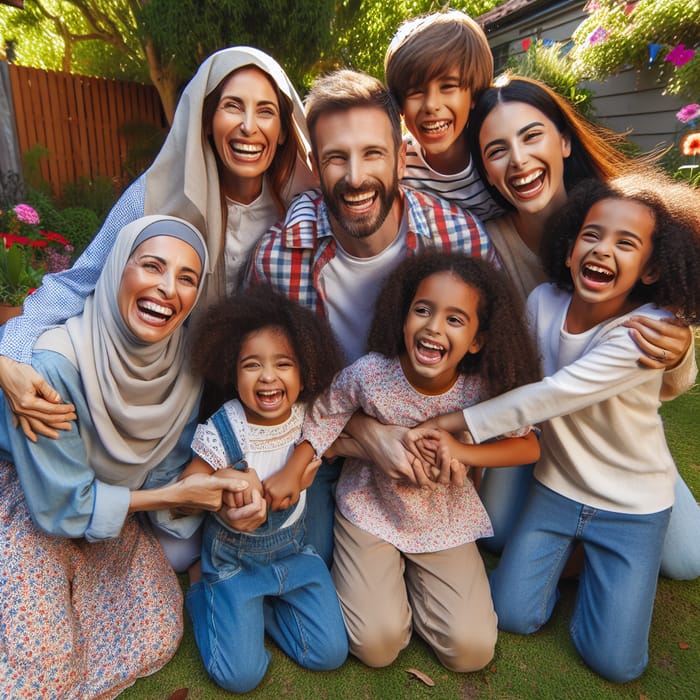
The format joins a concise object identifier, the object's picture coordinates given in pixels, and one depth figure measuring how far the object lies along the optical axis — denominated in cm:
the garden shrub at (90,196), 816
